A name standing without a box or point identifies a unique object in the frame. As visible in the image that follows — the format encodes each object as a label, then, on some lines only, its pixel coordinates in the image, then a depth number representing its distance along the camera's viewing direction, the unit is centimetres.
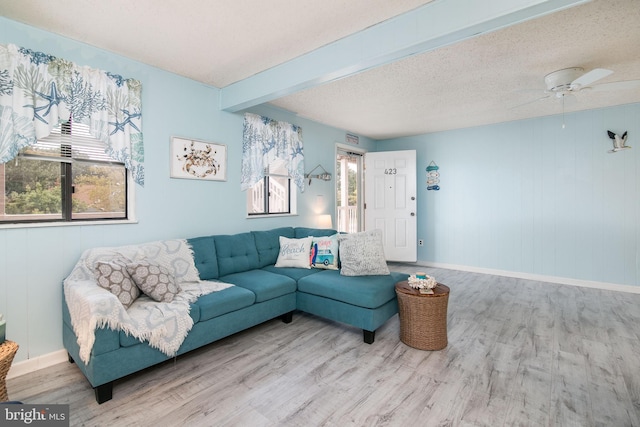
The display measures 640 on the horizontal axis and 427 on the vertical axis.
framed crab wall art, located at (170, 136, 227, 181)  302
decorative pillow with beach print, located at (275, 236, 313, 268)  338
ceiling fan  259
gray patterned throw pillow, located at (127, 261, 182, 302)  222
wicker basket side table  244
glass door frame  583
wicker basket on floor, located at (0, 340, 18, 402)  151
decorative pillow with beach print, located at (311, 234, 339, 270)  333
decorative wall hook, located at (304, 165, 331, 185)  466
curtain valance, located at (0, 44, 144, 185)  209
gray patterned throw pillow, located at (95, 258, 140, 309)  208
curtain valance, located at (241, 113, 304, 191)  369
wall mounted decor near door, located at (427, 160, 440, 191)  553
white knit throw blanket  180
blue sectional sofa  184
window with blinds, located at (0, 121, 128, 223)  221
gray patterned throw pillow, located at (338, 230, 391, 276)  297
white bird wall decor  397
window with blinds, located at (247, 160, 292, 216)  404
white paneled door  553
